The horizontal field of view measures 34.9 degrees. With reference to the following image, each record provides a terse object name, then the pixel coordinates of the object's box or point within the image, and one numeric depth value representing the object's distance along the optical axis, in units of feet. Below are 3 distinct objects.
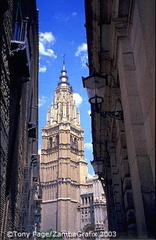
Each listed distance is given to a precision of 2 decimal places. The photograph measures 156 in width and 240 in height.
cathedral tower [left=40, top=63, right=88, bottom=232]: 227.40
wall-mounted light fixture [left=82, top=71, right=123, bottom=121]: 19.76
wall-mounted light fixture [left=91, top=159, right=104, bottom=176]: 38.86
